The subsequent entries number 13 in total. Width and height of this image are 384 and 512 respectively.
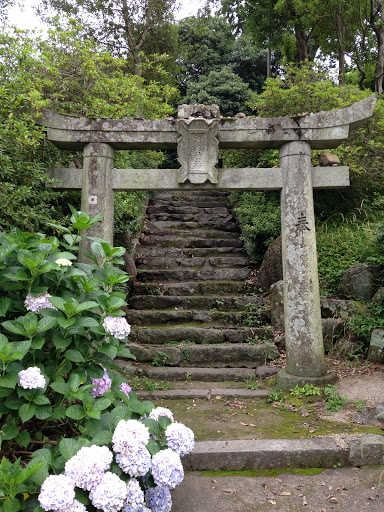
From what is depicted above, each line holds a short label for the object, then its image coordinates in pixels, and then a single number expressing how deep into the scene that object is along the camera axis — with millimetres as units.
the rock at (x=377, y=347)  5176
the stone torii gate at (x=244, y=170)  4762
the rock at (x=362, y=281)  5918
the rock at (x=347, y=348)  5520
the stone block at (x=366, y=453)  3139
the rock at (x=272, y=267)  6945
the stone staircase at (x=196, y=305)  5477
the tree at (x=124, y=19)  12273
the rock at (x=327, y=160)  5022
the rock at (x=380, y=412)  3665
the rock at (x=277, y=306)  6148
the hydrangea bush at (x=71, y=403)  1773
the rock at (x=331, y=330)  5773
